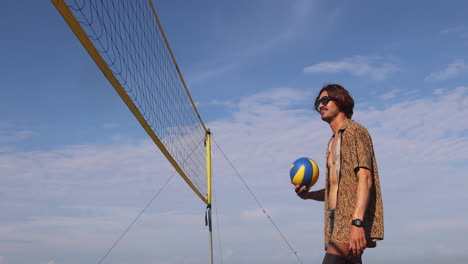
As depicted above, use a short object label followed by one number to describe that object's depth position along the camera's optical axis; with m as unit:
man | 2.76
